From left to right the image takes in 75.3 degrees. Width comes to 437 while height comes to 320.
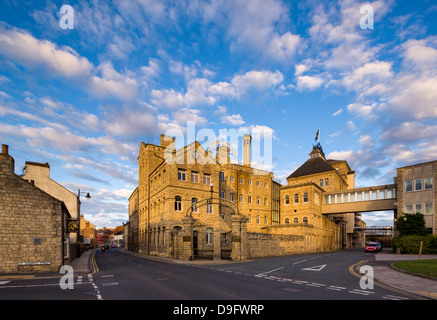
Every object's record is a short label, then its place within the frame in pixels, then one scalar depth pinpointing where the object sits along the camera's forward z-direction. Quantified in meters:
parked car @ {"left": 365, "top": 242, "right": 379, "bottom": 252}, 40.73
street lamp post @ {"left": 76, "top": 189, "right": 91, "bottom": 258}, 36.69
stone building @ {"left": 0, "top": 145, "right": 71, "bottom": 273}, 18.16
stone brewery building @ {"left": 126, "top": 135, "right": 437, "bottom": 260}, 34.97
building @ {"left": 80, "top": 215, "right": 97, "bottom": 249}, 86.92
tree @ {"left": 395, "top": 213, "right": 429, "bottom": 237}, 33.92
